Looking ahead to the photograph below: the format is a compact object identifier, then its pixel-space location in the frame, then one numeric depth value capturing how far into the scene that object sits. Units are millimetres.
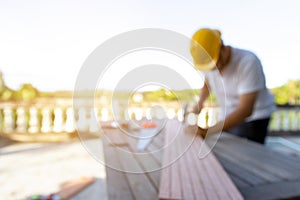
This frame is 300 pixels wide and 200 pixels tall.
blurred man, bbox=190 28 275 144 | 1146
